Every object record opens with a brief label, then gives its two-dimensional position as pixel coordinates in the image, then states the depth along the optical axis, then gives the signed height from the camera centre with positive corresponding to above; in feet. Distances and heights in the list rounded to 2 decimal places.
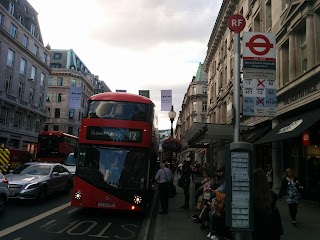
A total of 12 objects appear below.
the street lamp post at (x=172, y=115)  67.92 +9.13
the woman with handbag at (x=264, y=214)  13.60 -1.93
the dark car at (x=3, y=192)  33.91 -3.56
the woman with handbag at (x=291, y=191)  32.48 -2.32
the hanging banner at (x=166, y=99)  81.03 +14.58
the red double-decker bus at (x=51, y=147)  100.07 +2.87
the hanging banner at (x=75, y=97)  96.53 +17.03
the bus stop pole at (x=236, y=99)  19.19 +3.58
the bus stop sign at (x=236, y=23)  22.21 +9.11
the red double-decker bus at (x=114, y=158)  36.88 +0.10
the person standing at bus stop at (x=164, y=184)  39.93 -2.62
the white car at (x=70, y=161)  77.15 -0.76
